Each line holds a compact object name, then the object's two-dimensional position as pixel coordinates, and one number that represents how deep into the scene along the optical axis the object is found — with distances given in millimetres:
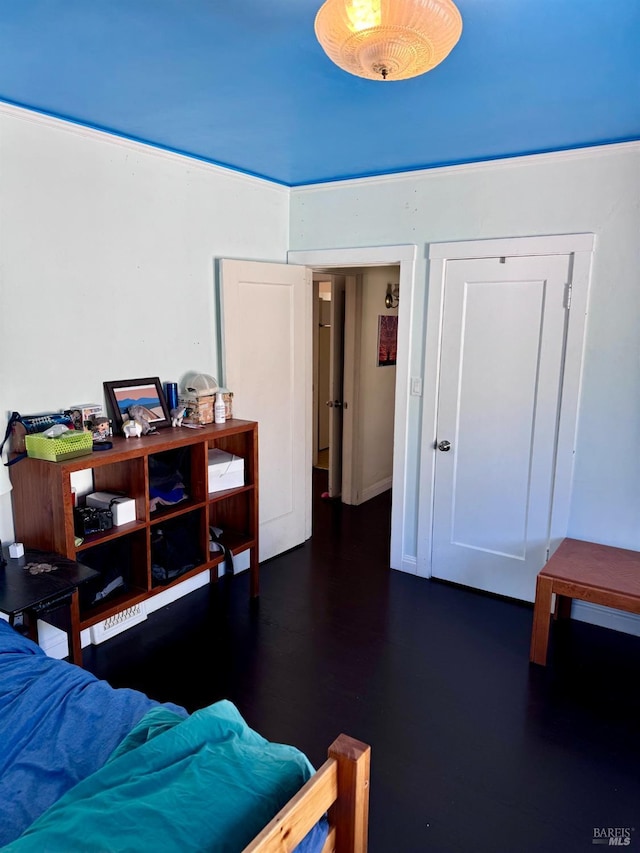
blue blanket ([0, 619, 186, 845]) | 1428
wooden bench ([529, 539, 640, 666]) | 2654
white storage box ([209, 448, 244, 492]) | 3244
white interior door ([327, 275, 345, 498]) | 5000
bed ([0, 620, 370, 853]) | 1093
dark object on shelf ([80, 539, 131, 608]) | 2660
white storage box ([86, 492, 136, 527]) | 2699
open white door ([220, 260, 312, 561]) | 3582
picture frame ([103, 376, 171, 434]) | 2943
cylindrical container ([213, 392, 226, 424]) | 3346
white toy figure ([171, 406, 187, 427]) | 3209
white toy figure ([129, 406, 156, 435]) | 2969
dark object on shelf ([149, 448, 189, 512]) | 2957
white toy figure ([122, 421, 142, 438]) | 2879
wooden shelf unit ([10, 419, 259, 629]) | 2422
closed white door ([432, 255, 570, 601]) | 3201
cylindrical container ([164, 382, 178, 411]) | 3254
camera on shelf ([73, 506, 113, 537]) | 2598
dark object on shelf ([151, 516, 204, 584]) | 2951
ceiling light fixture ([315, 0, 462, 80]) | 1332
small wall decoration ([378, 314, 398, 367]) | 5340
